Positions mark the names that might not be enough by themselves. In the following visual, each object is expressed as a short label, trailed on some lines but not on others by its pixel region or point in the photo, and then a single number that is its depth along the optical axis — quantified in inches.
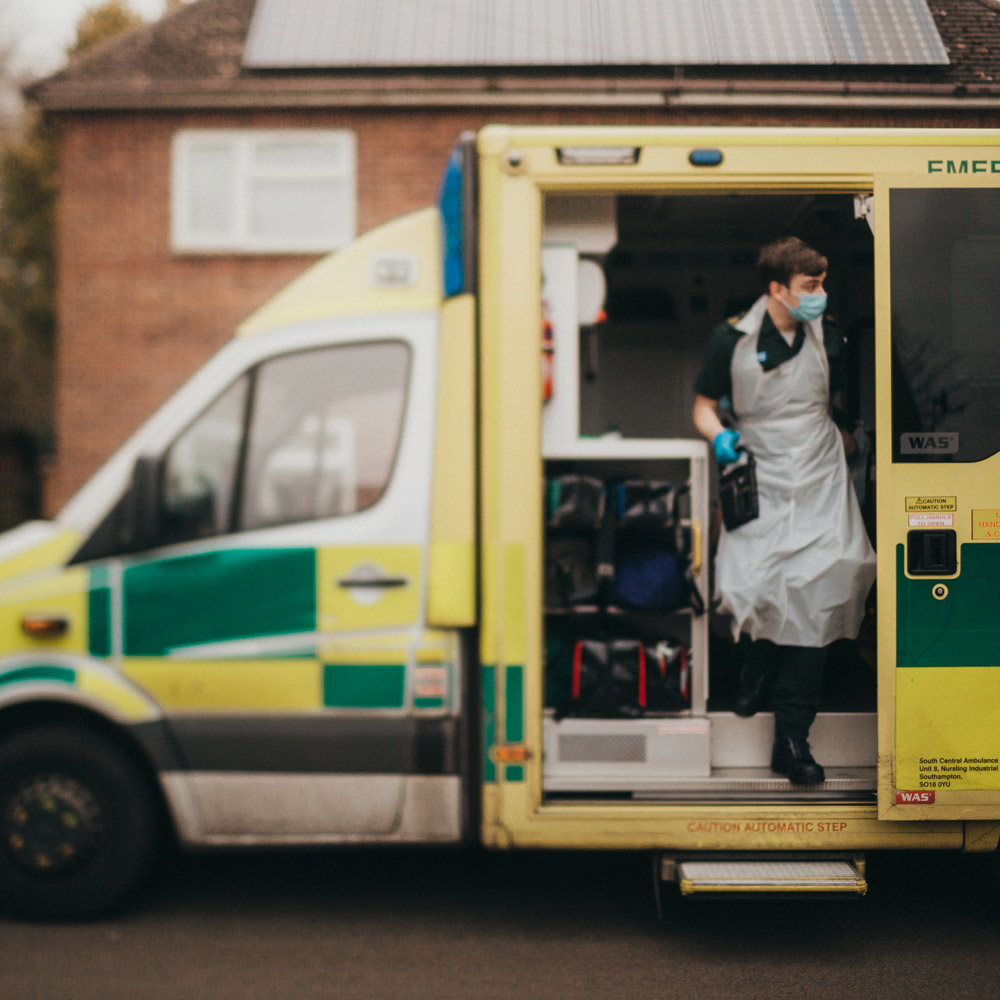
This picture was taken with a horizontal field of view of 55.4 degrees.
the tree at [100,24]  685.9
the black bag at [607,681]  139.9
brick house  369.4
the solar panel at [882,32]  347.6
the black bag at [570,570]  144.3
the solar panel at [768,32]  354.0
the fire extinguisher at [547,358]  136.3
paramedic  140.6
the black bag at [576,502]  141.1
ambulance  126.3
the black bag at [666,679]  142.6
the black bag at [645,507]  143.4
